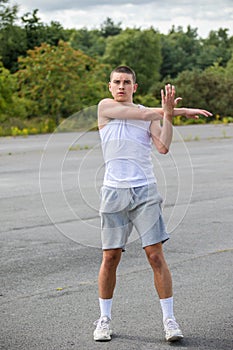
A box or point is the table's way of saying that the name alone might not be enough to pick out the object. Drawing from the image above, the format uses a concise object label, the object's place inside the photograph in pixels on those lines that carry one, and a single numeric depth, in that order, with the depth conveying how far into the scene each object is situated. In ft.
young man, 16.74
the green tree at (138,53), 215.00
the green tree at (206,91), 151.43
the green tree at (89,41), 236.02
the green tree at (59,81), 108.68
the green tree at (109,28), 314.49
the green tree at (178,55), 238.07
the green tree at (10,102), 112.98
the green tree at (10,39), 154.20
